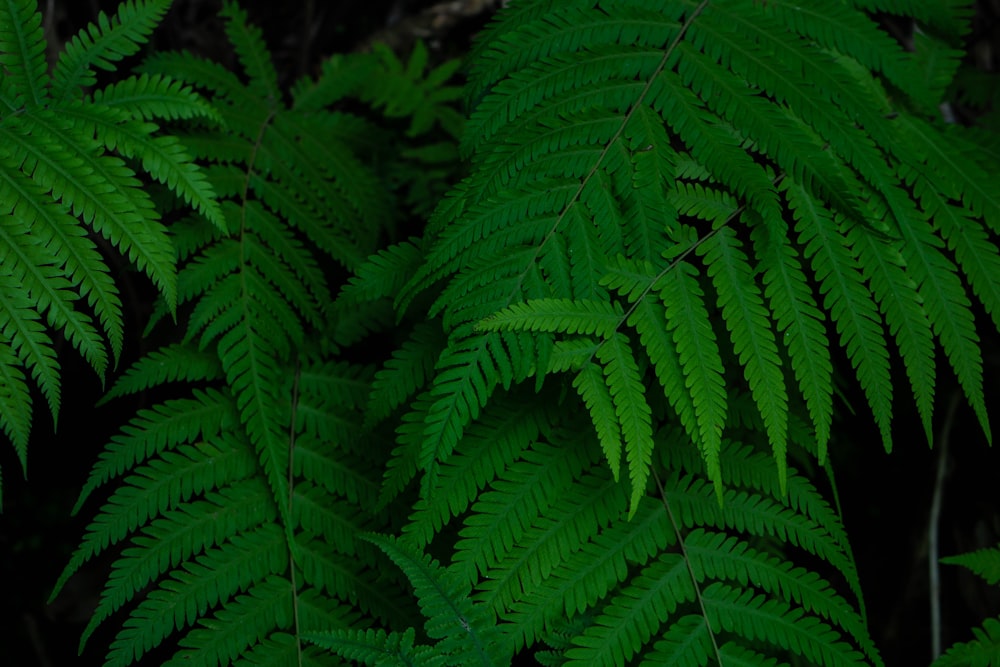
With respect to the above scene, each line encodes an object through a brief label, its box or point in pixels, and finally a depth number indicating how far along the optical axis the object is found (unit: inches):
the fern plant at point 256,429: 42.5
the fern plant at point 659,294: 40.5
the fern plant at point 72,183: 40.2
